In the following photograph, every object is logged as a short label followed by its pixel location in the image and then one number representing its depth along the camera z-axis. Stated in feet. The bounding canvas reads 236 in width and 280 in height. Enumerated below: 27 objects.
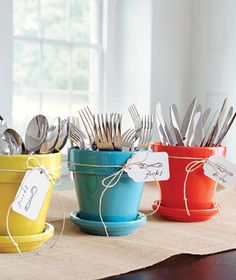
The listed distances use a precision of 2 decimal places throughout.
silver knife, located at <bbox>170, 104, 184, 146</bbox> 3.08
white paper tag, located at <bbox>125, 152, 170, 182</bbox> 2.53
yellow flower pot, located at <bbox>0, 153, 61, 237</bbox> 2.21
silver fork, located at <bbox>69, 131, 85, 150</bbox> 2.70
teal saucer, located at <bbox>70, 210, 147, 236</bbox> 2.58
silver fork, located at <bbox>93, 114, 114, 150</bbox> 2.53
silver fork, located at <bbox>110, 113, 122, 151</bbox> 2.52
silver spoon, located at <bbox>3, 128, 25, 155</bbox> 2.37
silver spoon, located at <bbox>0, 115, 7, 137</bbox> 2.50
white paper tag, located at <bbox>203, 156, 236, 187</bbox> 2.88
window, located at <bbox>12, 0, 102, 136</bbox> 6.71
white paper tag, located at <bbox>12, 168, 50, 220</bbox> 2.19
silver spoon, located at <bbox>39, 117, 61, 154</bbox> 2.43
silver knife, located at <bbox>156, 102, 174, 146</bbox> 3.09
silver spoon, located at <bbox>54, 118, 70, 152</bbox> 2.46
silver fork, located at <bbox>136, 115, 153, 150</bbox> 2.70
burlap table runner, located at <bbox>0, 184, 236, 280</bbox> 2.06
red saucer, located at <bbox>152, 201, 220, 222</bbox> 3.00
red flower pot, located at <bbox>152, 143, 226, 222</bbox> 2.95
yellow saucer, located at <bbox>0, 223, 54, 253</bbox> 2.25
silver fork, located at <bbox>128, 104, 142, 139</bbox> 2.70
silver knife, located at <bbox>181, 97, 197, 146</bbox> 3.12
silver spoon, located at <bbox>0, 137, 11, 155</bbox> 2.33
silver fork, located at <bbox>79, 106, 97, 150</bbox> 2.65
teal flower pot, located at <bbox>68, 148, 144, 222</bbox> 2.53
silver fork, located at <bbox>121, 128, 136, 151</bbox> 2.68
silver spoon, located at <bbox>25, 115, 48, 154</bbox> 2.42
